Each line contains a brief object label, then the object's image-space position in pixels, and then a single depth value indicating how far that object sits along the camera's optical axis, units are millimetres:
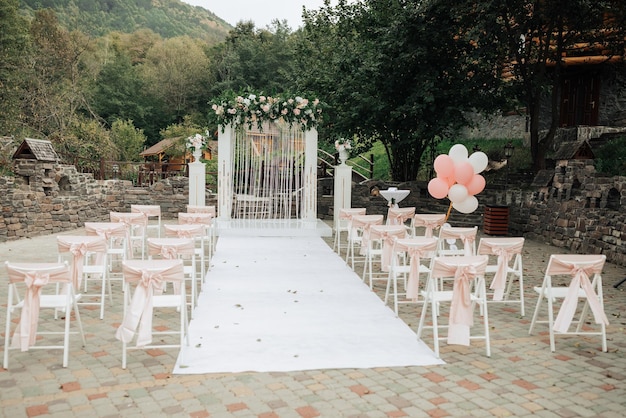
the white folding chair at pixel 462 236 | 7648
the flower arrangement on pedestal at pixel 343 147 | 13664
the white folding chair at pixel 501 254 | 6844
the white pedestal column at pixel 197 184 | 13317
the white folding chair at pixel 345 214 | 10796
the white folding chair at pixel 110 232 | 7457
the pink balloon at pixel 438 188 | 8891
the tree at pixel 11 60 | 21109
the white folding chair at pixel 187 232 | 7734
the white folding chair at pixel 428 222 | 9492
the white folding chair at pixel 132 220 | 9148
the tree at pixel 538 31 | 13703
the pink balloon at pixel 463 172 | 8781
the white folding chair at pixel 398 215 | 10431
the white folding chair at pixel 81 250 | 6203
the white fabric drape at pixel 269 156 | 12930
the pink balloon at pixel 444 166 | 8867
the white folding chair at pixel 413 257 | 6789
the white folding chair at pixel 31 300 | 4789
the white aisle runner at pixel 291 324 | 5121
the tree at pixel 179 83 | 37094
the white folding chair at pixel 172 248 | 6324
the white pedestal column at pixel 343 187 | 13852
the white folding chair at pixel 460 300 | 5305
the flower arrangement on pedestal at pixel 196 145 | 13586
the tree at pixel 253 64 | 33062
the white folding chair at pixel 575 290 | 5551
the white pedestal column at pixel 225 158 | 12984
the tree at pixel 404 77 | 14695
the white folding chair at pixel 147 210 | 10297
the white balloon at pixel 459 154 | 8953
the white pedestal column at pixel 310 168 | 13141
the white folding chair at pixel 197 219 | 9719
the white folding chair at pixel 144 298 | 4918
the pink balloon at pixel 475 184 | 8867
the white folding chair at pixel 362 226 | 9277
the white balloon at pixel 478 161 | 8938
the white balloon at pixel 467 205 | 8930
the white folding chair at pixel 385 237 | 7969
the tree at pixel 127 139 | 28188
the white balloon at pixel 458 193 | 8734
